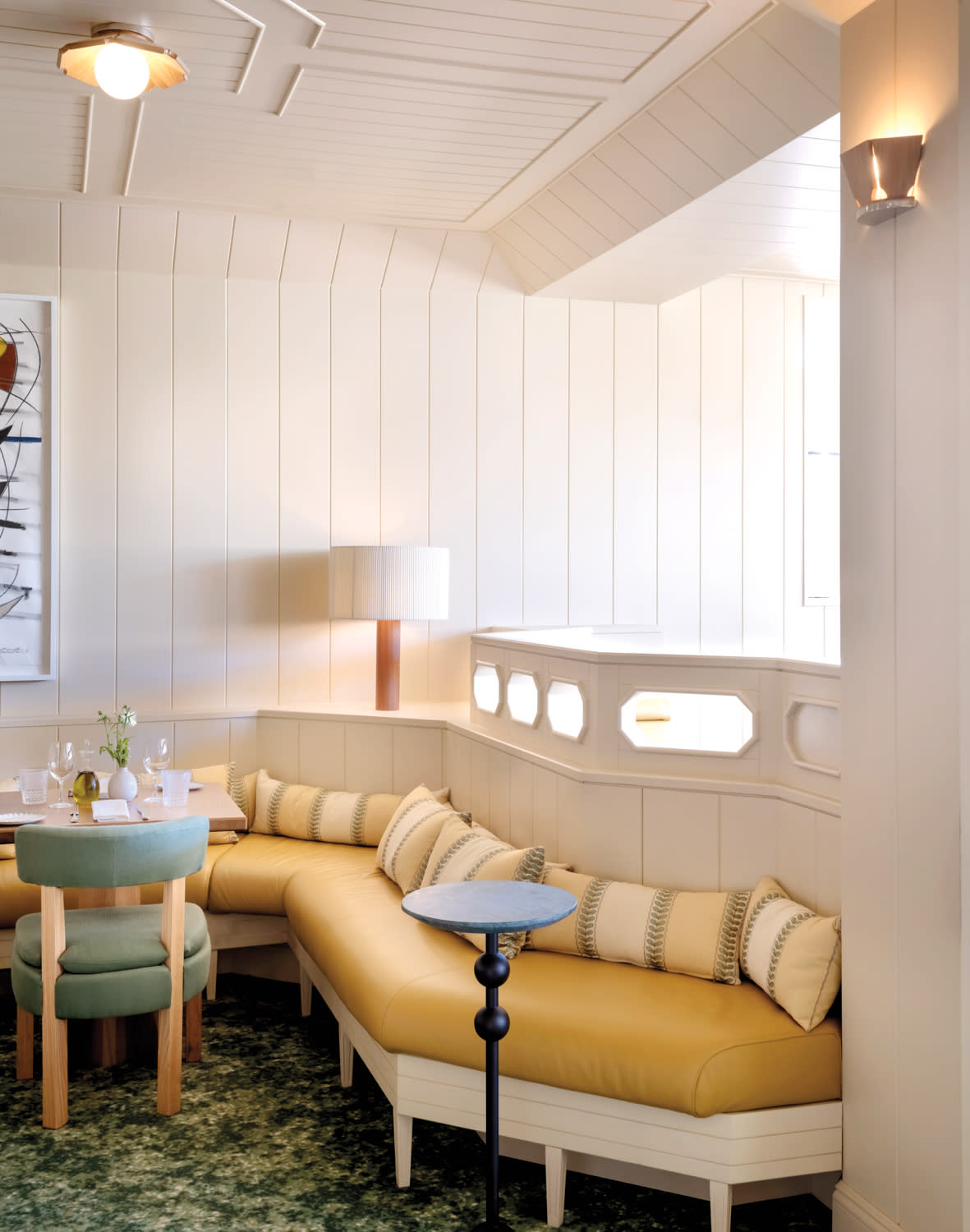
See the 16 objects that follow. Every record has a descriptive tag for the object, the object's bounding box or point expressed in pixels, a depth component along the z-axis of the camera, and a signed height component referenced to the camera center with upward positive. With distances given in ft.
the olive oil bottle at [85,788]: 12.18 -1.92
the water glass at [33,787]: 12.21 -1.92
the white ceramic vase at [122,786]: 12.30 -1.92
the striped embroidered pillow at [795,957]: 8.64 -2.74
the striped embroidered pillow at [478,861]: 10.48 -2.46
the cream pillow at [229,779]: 15.12 -2.28
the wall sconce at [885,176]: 7.59 +3.03
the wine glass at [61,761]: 12.21 -1.63
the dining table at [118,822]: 11.54 -2.20
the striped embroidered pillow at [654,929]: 9.52 -2.78
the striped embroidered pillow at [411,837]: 12.45 -2.58
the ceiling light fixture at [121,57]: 9.66 +4.88
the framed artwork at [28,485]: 14.80 +1.72
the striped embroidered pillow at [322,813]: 14.67 -2.67
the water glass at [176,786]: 12.54 -1.96
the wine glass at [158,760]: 13.01 -1.71
